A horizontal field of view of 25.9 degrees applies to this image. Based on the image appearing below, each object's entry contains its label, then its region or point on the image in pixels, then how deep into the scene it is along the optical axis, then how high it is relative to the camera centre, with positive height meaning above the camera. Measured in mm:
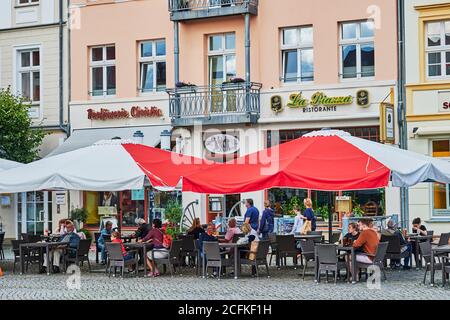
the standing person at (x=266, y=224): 23812 -903
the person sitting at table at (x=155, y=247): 21094 -1261
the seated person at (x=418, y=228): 23375 -1030
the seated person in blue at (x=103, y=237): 23745 -1170
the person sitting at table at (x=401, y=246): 21484 -1335
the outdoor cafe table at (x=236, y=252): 20266 -1340
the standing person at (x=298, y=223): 26600 -988
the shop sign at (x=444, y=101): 27844 +2403
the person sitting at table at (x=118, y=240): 20997 -1106
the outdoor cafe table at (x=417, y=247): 22250 -1407
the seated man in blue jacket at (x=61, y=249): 22078 -1334
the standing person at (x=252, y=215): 24206 -678
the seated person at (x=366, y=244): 18922 -1125
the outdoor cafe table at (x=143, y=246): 20886 -1229
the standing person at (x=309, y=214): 26281 -747
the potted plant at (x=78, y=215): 32719 -861
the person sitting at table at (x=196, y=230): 22734 -978
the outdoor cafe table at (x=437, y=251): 18125 -1224
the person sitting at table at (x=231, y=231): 21375 -947
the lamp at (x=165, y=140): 29812 +1482
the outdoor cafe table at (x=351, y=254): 18859 -1312
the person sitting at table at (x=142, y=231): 22391 -970
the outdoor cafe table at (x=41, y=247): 21484 -1263
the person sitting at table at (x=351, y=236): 19689 -1009
